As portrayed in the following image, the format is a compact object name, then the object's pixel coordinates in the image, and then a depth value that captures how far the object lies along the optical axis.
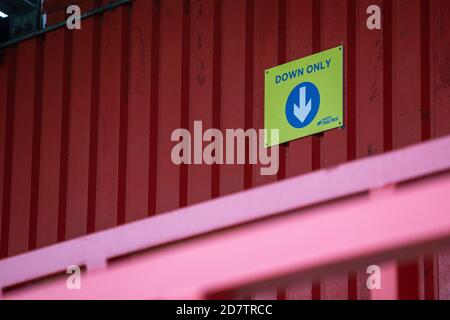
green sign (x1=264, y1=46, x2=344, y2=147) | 17.80
